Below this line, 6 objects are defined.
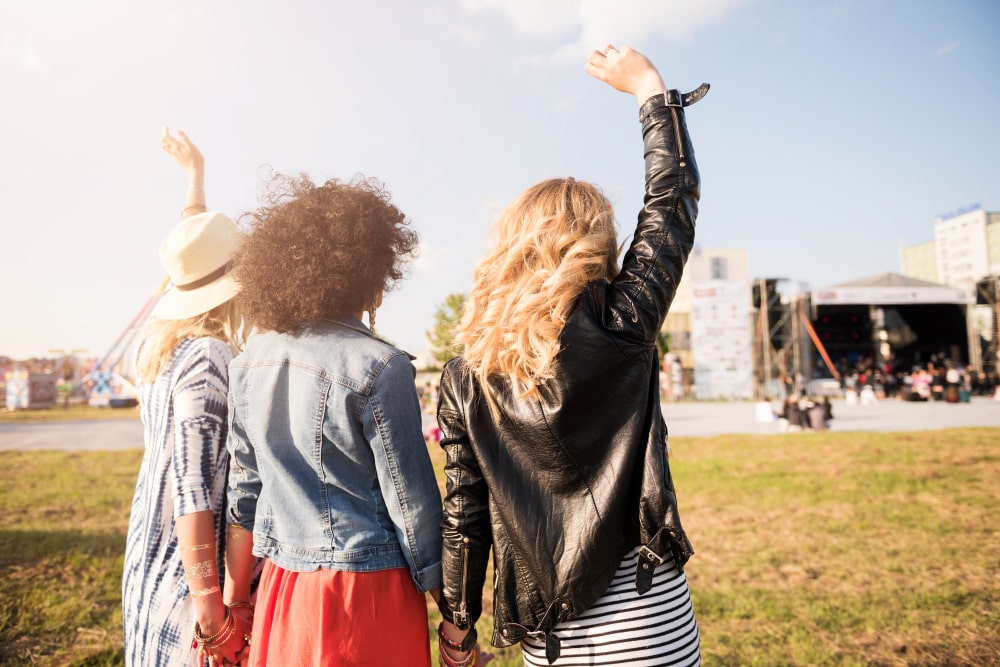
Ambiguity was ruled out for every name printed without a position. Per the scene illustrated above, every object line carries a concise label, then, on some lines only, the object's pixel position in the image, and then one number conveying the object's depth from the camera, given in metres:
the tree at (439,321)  17.88
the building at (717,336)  27.17
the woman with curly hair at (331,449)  1.49
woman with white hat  1.65
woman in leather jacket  1.41
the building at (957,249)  80.81
